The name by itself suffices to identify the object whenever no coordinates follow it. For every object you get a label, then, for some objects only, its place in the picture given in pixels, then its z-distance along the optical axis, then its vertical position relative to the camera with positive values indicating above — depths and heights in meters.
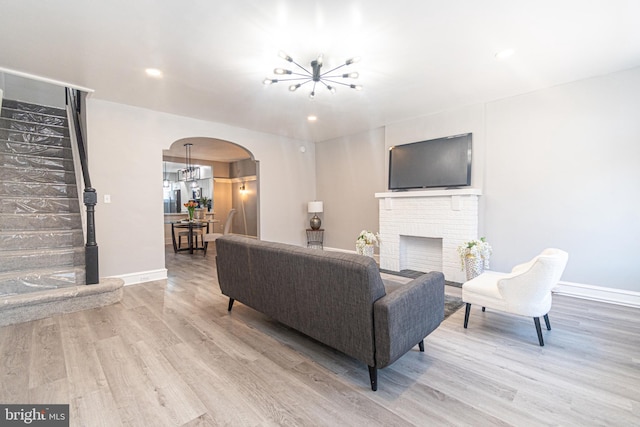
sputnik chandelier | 2.74 +1.40
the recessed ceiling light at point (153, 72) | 3.14 +1.48
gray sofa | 1.76 -0.68
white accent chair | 2.24 -0.74
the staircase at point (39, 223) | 3.02 -0.22
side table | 6.59 -0.80
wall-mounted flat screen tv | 4.38 +0.64
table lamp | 6.36 -0.14
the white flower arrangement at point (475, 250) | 3.80 -0.64
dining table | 6.97 -0.52
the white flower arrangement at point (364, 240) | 4.95 -0.64
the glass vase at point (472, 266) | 3.79 -0.85
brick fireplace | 4.25 -0.41
